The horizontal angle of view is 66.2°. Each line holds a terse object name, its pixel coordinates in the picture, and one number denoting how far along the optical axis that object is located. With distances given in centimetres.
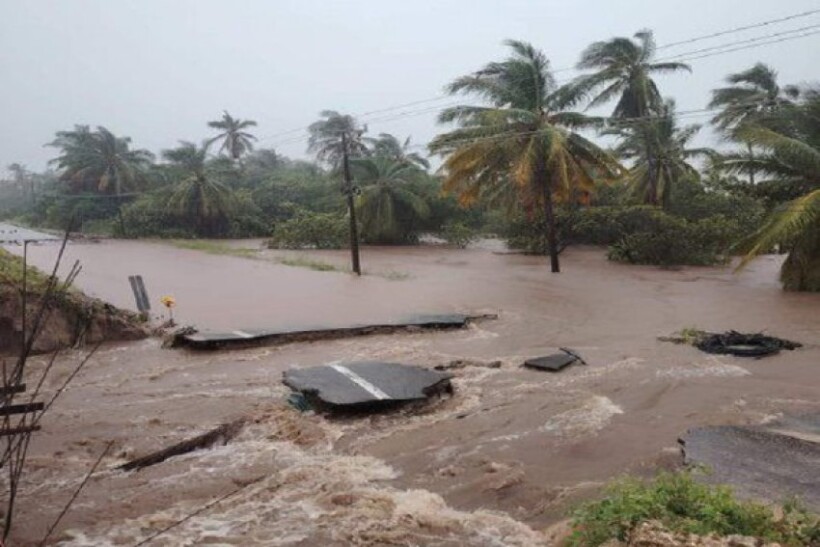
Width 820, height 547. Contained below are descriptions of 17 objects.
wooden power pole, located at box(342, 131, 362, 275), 2088
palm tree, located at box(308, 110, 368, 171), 4240
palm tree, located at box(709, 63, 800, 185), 2845
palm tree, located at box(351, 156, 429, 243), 3200
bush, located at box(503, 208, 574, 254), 2747
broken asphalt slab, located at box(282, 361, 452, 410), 685
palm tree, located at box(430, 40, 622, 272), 1881
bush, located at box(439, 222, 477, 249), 3200
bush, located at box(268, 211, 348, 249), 3291
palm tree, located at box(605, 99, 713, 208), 2709
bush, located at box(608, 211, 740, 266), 2217
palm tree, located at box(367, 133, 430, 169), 4084
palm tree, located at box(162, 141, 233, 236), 3981
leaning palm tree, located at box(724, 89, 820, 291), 1378
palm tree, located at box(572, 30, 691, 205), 2673
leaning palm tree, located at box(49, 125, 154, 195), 4494
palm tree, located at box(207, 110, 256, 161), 5866
